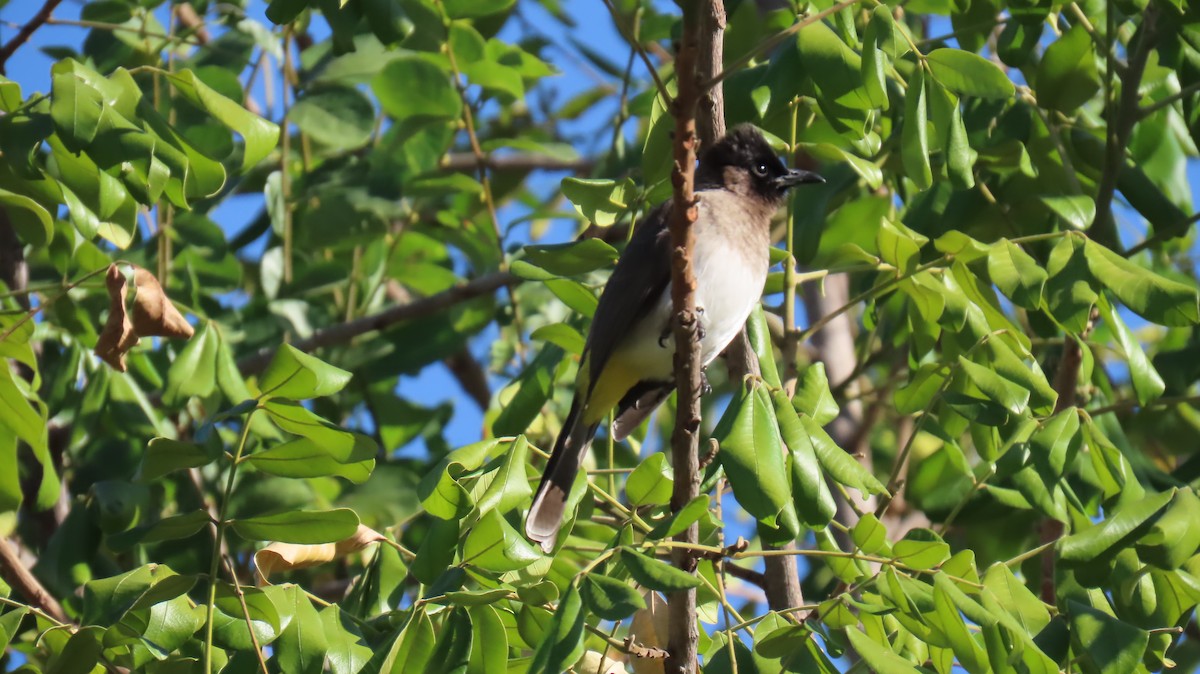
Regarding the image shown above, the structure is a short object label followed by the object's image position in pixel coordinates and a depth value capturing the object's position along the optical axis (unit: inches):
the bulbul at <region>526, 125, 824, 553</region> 317.1
